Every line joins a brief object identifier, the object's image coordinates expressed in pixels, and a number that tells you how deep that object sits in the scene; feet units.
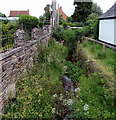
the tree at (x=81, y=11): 69.03
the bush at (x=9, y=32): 14.20
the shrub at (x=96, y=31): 35.45
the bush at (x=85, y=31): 37.84
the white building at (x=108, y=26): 26.54
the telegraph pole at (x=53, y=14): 38.79
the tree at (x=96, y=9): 82.60
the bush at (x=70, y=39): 31.22
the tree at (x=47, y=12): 63.39
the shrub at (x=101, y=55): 19.30
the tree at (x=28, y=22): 30.38
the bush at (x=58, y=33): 30.21
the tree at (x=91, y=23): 45.24
